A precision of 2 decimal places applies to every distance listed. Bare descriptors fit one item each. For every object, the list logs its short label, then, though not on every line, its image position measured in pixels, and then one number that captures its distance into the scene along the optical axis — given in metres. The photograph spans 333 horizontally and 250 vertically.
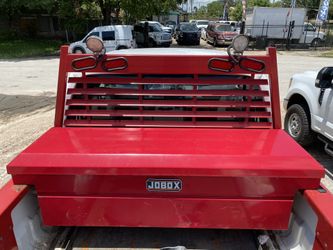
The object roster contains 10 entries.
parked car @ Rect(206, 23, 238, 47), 27.47
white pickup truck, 4.62
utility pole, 59.30
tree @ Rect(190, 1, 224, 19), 100.18
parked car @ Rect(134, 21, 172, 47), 25.58
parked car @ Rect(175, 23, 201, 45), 29.70
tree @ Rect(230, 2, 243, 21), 65.30
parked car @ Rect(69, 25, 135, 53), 20.58
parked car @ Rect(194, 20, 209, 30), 46.44
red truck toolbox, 2.27
